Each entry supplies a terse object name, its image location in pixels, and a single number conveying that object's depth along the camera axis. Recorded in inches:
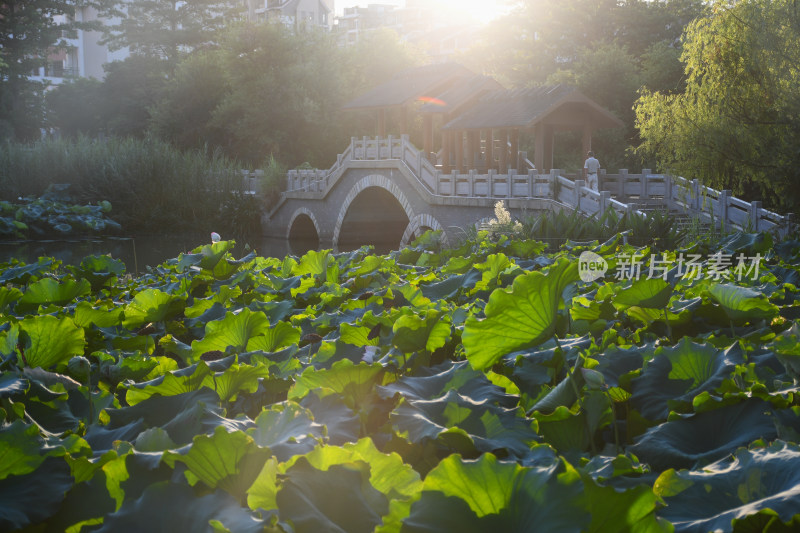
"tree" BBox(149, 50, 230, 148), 1480.1
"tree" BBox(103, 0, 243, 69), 1697.8
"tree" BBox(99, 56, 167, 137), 1632.6
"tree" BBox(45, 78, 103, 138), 1771.7
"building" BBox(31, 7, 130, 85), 2127.6
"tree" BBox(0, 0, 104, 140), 1364.4
